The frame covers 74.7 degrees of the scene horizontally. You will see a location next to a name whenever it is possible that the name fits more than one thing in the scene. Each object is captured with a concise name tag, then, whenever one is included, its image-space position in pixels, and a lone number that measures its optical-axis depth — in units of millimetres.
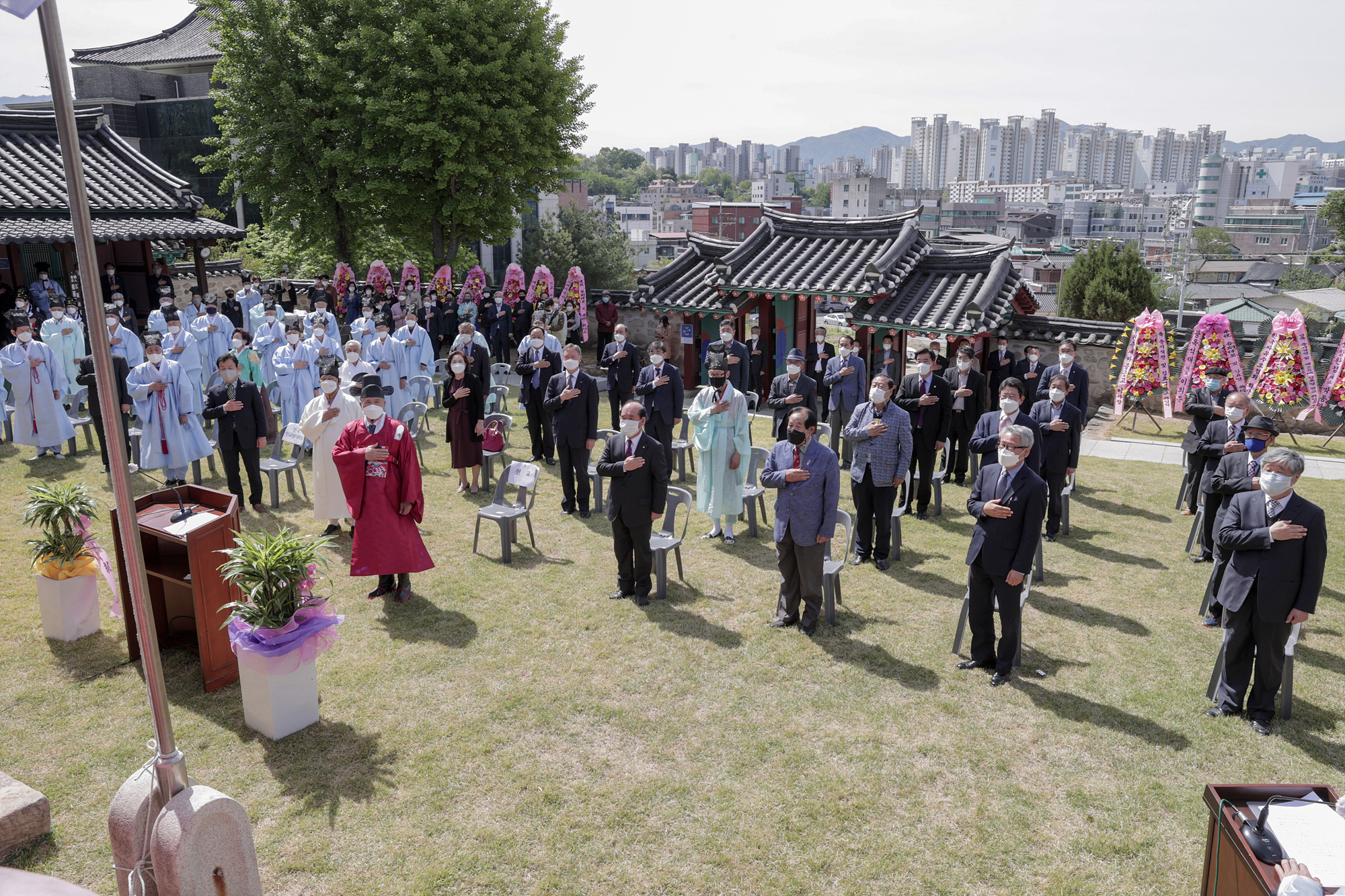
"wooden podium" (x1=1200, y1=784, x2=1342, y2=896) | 3717
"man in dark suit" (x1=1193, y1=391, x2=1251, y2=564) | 9195
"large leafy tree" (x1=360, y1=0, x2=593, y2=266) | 23047
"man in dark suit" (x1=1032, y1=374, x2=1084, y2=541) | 10641
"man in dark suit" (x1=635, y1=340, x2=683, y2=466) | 11797
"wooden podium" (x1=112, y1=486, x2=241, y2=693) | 6891
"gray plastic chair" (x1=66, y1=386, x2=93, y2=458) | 14109
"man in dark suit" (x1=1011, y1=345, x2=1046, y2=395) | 13859
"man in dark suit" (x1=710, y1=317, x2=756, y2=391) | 14867
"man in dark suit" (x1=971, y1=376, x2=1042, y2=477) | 9953
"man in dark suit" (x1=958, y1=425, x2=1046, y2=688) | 7031
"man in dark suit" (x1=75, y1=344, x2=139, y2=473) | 11963
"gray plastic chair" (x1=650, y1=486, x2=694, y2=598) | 9000
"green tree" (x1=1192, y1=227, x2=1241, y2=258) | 96938
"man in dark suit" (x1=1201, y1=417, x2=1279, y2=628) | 7906
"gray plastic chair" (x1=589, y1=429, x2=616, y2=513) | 11820
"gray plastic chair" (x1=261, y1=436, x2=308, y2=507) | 11555
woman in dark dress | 12039
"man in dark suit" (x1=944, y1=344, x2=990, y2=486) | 12180
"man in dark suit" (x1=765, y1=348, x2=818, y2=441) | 11555
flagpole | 3420
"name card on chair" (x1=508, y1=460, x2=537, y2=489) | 10273
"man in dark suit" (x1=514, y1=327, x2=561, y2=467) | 12891
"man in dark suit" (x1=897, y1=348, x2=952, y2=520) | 11430
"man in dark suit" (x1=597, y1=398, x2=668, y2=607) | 8500
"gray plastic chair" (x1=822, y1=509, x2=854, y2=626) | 8359
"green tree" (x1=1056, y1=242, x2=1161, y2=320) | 38031
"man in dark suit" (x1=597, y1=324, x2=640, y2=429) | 13727
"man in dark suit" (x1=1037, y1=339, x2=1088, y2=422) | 12023
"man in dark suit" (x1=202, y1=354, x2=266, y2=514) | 10539
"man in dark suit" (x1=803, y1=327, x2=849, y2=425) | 15703
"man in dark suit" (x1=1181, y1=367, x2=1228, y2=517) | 10734
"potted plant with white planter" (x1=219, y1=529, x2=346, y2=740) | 6289
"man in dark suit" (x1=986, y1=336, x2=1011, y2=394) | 14328
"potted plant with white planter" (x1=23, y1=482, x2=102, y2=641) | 7719
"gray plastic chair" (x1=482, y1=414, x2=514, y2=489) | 12609
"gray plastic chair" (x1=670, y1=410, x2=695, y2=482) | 13414
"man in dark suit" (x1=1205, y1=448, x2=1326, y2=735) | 6371
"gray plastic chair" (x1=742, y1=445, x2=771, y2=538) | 11023
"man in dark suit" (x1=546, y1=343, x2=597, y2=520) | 11148
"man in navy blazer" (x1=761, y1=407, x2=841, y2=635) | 7879
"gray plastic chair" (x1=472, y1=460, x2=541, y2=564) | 9930
